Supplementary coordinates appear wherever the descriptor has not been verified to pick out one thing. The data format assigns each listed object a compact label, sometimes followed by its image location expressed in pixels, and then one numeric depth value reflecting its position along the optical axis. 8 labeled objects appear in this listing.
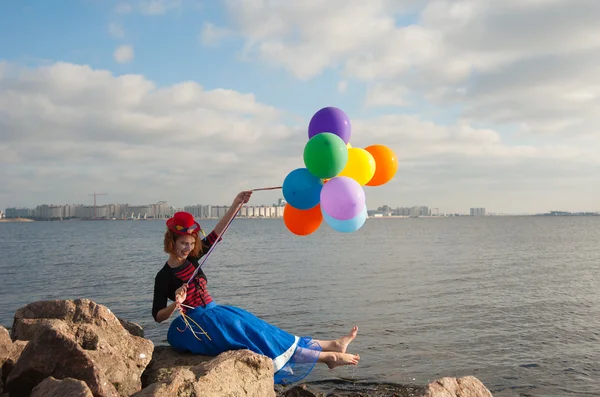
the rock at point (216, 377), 4.59
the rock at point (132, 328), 7.43
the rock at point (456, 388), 5.17
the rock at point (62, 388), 4.63
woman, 6.45
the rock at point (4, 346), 6.42
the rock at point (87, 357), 5.49
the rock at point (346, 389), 7.57
